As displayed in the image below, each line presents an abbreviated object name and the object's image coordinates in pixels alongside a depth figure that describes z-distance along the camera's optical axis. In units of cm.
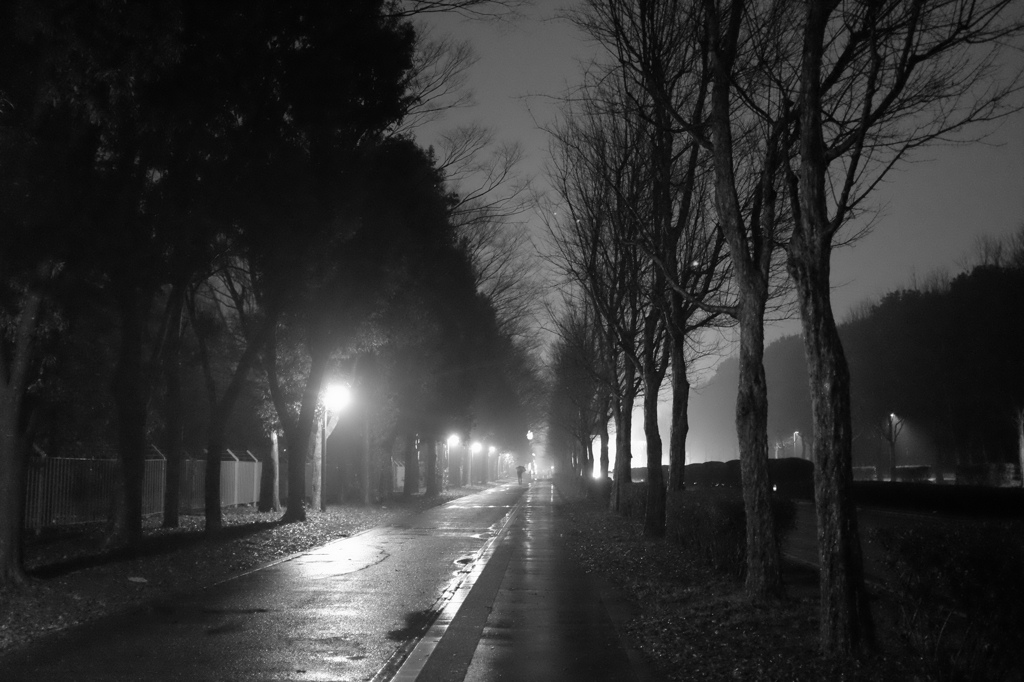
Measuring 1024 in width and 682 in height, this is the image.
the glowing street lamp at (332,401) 3111
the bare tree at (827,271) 793
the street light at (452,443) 6471
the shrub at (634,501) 2641
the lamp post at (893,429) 6303
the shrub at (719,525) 1327
